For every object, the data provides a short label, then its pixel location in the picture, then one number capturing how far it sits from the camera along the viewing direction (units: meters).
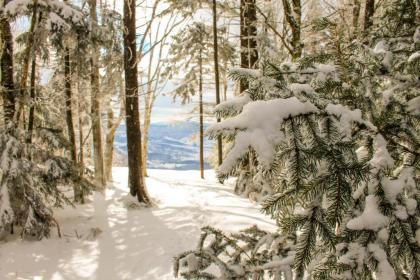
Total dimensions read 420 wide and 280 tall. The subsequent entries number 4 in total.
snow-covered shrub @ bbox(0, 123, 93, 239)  7.43
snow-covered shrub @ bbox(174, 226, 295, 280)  2.37
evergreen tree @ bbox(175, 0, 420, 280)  1.49
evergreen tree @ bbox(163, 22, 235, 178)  18.22
